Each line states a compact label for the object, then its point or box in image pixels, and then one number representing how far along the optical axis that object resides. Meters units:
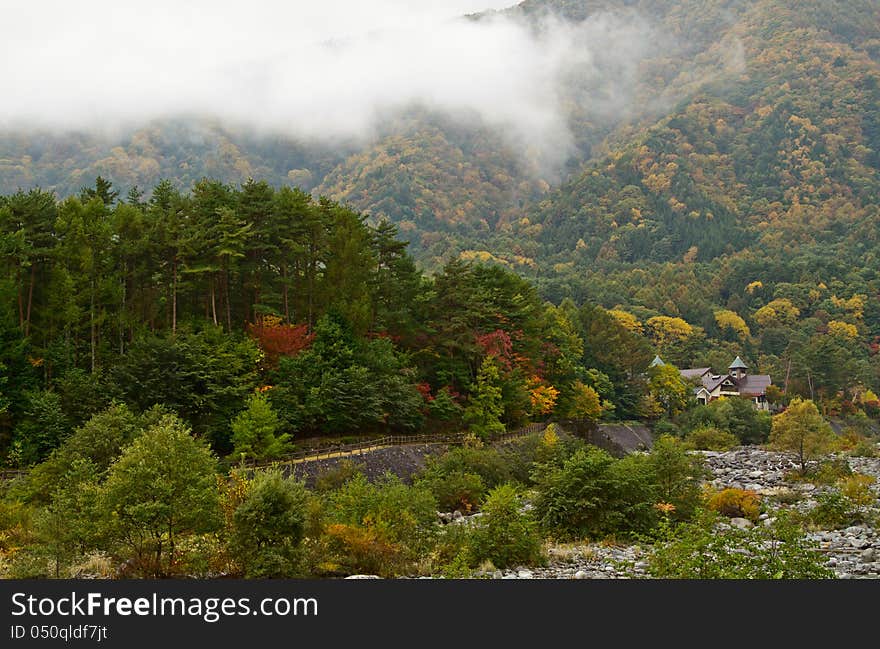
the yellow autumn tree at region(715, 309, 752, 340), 160.52
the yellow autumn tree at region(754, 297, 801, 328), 160.50
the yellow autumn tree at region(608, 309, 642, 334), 142.00
